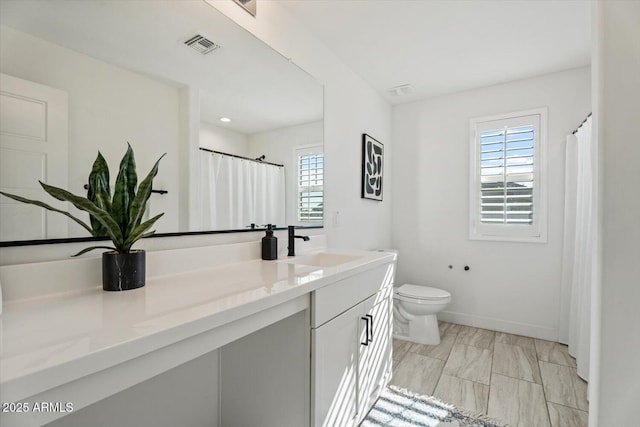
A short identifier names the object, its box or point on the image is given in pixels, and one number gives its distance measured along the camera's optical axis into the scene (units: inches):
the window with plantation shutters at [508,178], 100.7
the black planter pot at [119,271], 34.8
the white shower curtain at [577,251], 74.2
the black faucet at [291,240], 64.0
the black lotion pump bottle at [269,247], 58.6
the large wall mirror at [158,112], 32.6
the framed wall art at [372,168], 100.8
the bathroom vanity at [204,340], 20.4
